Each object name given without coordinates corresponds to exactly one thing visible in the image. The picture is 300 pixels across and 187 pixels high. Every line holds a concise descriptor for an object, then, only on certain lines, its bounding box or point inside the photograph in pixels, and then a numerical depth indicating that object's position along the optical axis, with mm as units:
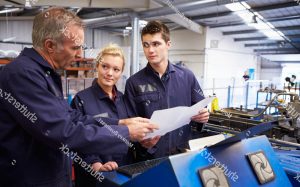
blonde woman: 1452
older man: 837
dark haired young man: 1604
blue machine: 719
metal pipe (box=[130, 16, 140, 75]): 5125
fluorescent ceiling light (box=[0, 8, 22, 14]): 6443
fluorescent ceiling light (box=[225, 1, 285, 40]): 5676
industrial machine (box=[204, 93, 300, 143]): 2213
